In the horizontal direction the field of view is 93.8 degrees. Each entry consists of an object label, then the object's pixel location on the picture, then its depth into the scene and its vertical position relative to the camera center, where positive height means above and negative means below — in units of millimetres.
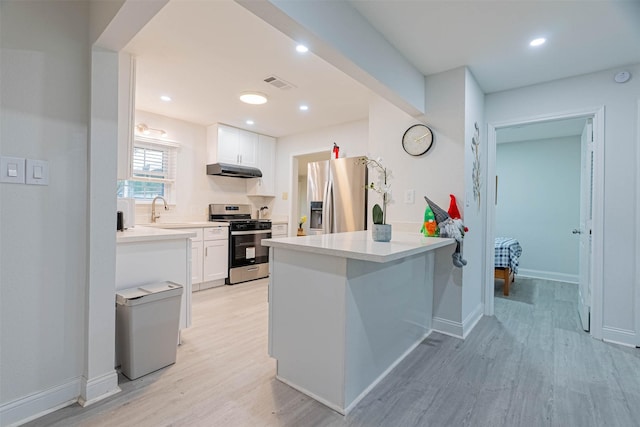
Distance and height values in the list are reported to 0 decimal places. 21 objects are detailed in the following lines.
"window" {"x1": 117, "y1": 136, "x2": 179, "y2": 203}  4008 +544
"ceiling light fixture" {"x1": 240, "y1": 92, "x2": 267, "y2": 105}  3258 +1260
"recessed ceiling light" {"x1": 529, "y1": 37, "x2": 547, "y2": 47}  2170 +1279
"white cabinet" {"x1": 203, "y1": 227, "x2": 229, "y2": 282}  3975 -581
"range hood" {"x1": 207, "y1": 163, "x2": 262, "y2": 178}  4496 +634
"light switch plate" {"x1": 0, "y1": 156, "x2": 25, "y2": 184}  1404 +183
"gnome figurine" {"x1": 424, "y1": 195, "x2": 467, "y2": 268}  2398 -103
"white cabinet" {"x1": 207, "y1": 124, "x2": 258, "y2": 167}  4512 +1032
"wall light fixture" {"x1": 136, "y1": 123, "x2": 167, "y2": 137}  3904 +1077
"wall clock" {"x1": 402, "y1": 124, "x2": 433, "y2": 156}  2754 +698
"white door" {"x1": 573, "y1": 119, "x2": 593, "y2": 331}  2775 -97
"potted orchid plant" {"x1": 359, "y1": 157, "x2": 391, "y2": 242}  2039 -101
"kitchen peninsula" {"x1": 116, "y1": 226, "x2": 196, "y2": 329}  2014 -356
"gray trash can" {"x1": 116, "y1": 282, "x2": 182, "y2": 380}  1829 -748
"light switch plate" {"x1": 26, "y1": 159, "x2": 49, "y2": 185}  1479 +181
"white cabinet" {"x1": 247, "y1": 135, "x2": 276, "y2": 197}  5129 +734
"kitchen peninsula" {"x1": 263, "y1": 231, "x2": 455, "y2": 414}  1588 -589
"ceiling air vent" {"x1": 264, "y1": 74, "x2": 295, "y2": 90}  2879 +1286
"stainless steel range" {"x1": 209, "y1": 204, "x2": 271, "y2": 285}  4254 -507
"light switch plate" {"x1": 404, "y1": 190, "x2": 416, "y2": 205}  2854 +164
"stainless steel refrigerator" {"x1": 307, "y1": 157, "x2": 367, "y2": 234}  3691 +233
